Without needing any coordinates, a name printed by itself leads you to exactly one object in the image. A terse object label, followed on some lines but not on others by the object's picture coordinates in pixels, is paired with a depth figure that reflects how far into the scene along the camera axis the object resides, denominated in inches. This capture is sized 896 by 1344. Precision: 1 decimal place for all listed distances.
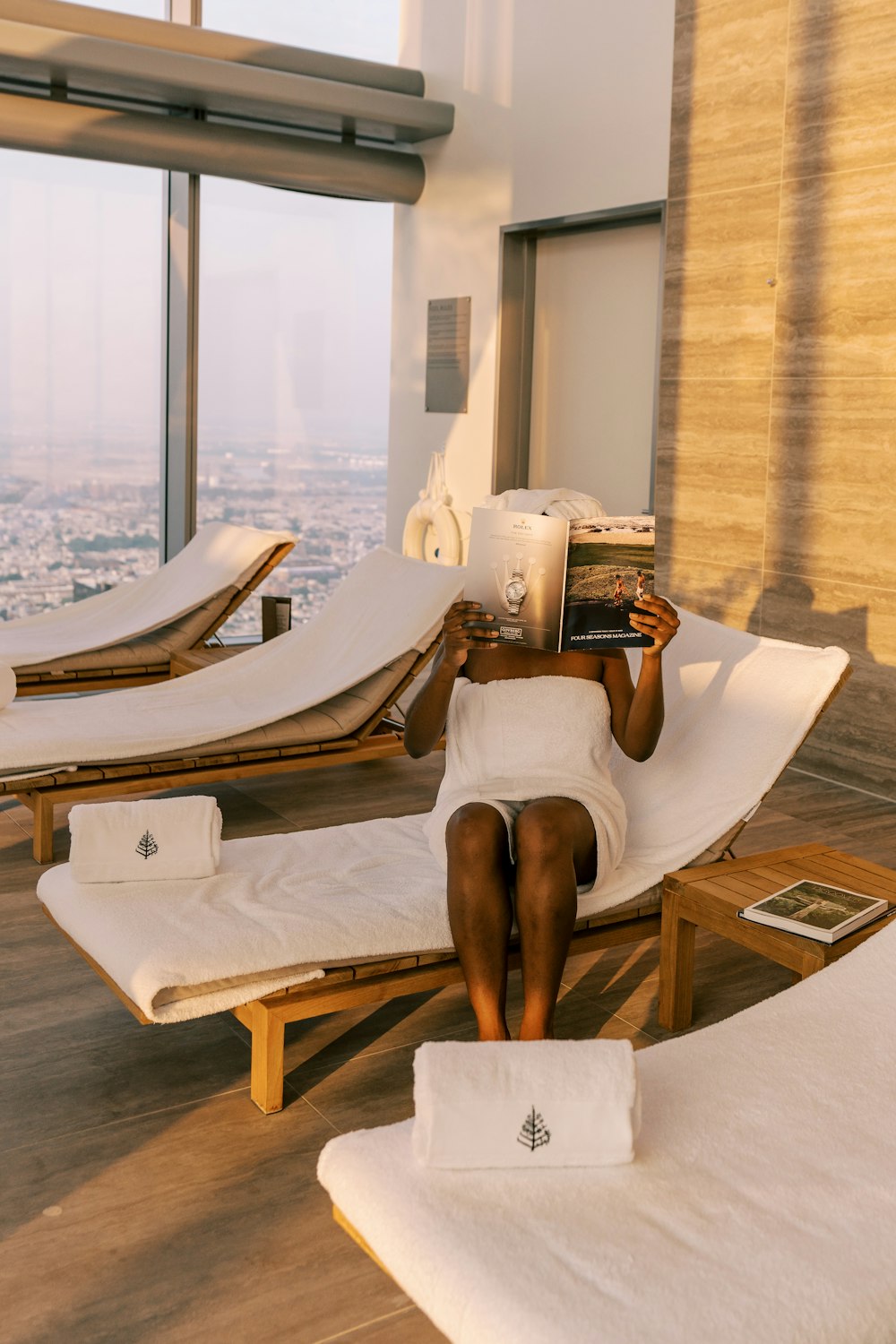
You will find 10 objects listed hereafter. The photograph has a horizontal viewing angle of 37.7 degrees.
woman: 93.9
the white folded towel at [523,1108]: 62.7
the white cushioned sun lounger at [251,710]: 142.0
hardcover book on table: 93.5
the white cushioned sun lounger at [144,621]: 193.6
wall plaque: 270.4
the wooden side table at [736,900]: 96.0
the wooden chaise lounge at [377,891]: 90.3
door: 231.8
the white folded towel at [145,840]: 101.3
